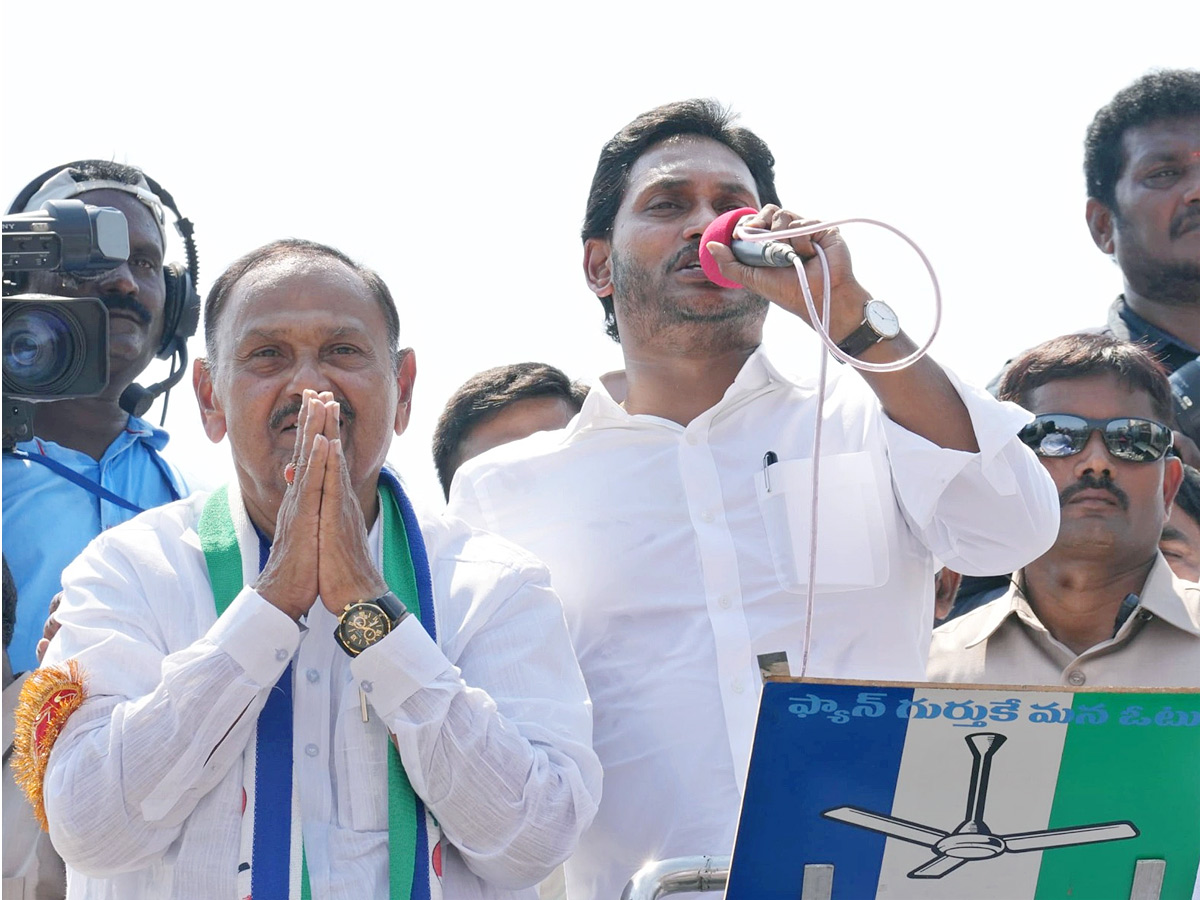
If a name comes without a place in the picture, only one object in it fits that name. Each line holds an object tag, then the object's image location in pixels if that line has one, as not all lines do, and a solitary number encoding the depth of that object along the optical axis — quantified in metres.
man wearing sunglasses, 8.35
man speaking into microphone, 6.67
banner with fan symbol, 4.45
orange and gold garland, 5.76
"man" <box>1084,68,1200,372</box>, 10.39
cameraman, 8.22
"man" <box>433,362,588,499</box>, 10.62
